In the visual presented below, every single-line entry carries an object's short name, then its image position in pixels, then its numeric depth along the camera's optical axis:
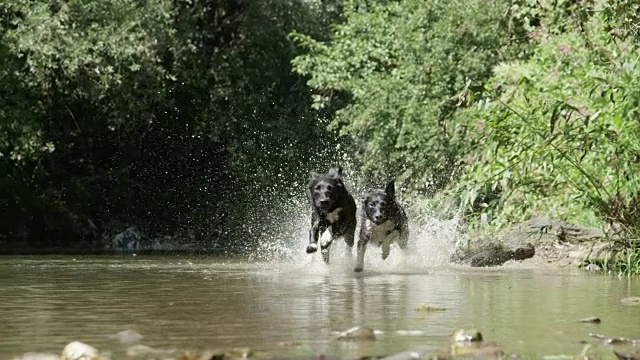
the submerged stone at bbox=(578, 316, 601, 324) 13.35
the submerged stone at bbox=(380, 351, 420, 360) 10.22
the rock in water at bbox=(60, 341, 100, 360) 10.33
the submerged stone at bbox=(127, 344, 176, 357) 10.92
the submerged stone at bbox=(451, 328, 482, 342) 11.48
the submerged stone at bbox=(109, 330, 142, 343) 11.94
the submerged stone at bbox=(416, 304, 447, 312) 14.90
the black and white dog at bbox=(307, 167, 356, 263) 26.72
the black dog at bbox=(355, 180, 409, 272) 26.63
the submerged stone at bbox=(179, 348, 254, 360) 10.35
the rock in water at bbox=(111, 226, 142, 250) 54.45
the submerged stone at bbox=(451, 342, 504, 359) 10.65
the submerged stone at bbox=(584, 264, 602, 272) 24.76
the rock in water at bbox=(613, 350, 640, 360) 10.22
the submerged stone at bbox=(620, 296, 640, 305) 15.89
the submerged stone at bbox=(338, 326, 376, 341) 11.78
